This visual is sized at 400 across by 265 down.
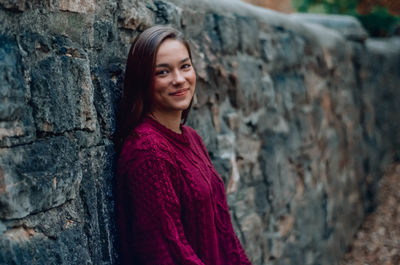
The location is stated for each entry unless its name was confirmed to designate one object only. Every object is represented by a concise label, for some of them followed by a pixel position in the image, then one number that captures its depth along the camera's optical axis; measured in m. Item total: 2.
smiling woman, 1.49
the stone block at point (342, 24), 5.11
